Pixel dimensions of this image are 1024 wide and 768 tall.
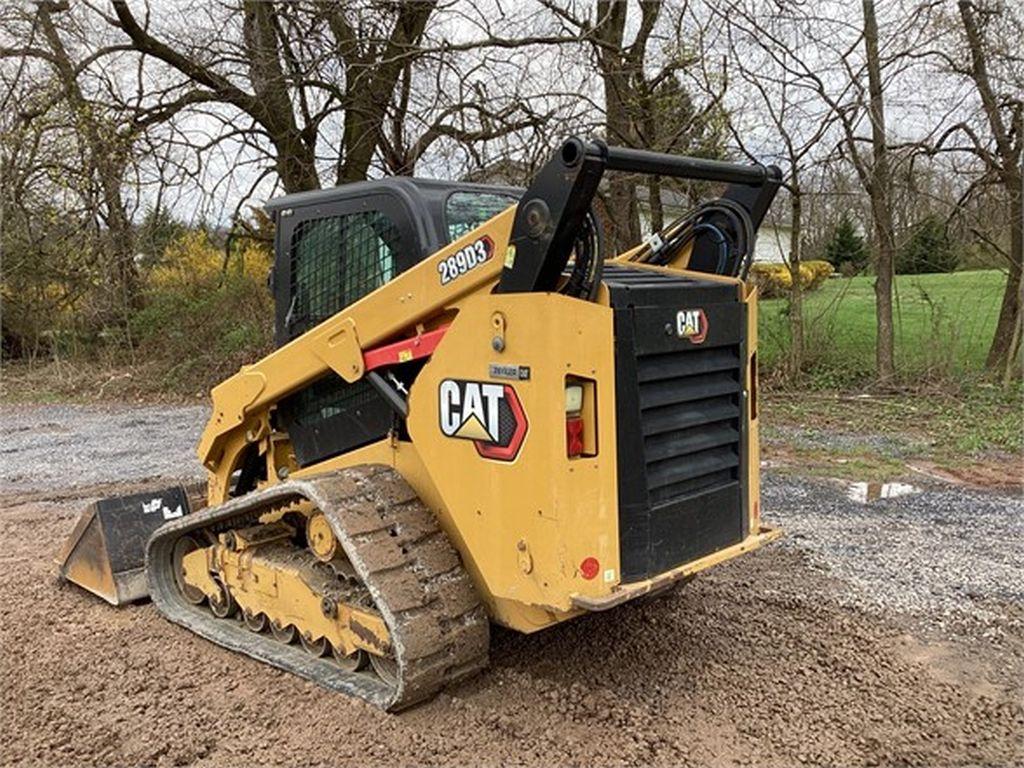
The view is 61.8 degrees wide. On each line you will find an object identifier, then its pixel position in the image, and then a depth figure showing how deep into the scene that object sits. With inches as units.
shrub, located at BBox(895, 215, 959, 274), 435.1
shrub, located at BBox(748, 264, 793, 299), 477.4
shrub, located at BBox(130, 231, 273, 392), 574.2
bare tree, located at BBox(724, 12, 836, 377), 412.2
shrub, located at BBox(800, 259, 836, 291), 469.1
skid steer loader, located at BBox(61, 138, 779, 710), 116.0
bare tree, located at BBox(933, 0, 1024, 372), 400.2
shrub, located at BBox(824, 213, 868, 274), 447.5
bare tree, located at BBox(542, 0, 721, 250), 415.2
